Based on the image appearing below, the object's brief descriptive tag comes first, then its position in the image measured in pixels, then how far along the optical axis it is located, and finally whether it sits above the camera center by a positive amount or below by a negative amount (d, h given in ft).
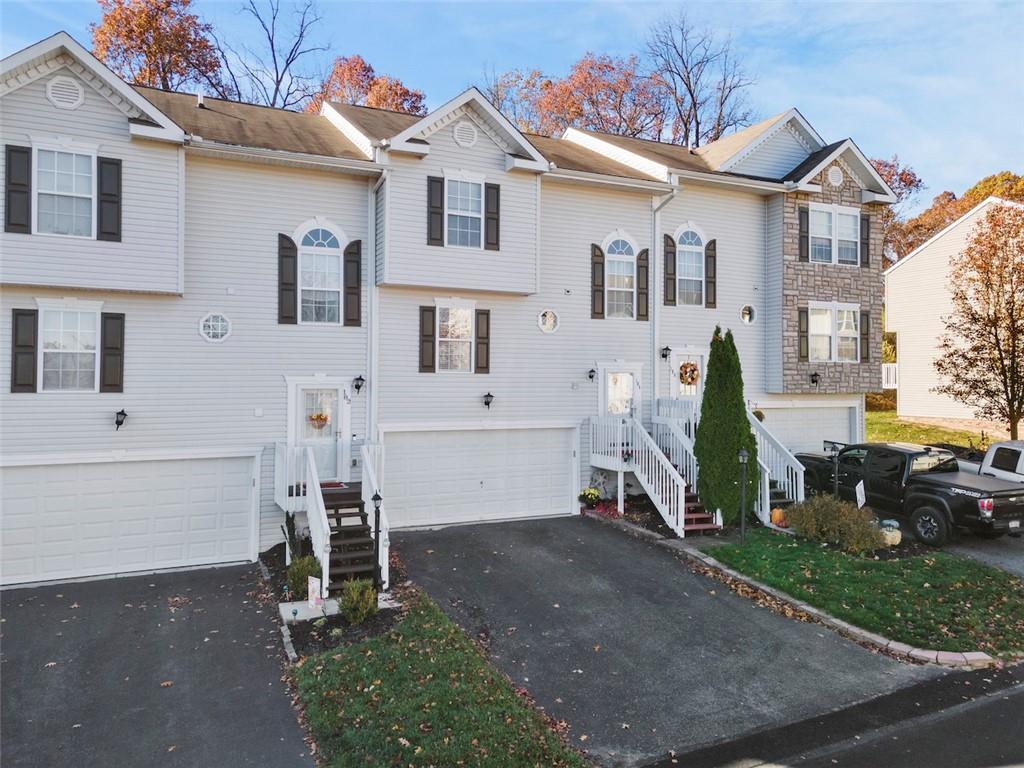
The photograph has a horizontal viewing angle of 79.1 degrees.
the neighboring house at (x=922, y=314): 79.51 +10.20
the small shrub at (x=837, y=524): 35.27 -8.00
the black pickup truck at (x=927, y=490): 35.35 -6.21
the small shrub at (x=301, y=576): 29.04 -8.90
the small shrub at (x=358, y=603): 26.30 -9.18
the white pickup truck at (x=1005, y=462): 39.68 -4.78
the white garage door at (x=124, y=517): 33.91 -7.51
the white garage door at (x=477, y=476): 42.24 -6.27
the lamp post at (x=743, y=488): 36.37 -6.02
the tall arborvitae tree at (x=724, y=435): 39.40 -2.96
